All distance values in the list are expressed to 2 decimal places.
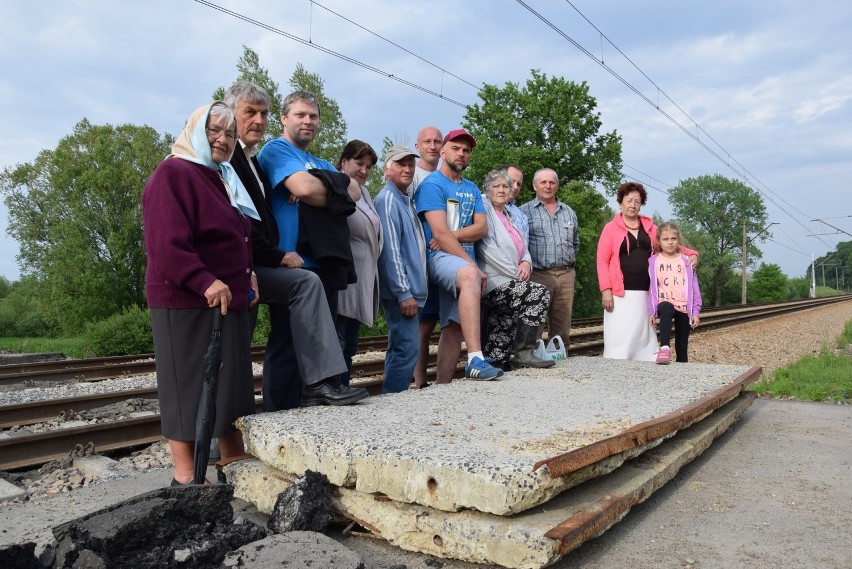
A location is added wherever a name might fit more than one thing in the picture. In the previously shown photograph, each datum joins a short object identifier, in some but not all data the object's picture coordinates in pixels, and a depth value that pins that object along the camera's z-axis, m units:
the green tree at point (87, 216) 29.59
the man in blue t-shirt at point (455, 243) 4.98
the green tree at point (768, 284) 73.56
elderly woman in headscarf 3.11
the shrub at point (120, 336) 15.22
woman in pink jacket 6.61
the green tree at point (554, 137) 35.09
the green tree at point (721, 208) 89.38
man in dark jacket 3.72
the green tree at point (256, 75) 25.97
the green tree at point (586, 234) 33.56
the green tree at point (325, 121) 27.52
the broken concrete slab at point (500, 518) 2.45
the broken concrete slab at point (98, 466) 4.34
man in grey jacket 4.85
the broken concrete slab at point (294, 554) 2.35
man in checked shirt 6.89
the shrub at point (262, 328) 17.16
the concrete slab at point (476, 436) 2.60
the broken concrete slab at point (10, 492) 3.82
